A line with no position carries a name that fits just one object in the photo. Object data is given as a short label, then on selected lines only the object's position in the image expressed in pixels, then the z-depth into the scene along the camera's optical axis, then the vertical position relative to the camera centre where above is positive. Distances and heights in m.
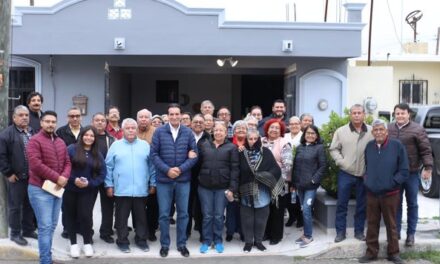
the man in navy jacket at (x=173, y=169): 6.45 -0.62
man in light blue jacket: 6.54 -0.77
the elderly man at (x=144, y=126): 7.20 -0.13
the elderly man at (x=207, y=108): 8.06 +0.13
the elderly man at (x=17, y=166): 6.36 -0.61
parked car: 9.77 -0.25
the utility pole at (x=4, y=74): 6.68 +0.52
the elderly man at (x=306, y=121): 7.78 -0.05
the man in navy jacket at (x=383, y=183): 6.30 -0.76
